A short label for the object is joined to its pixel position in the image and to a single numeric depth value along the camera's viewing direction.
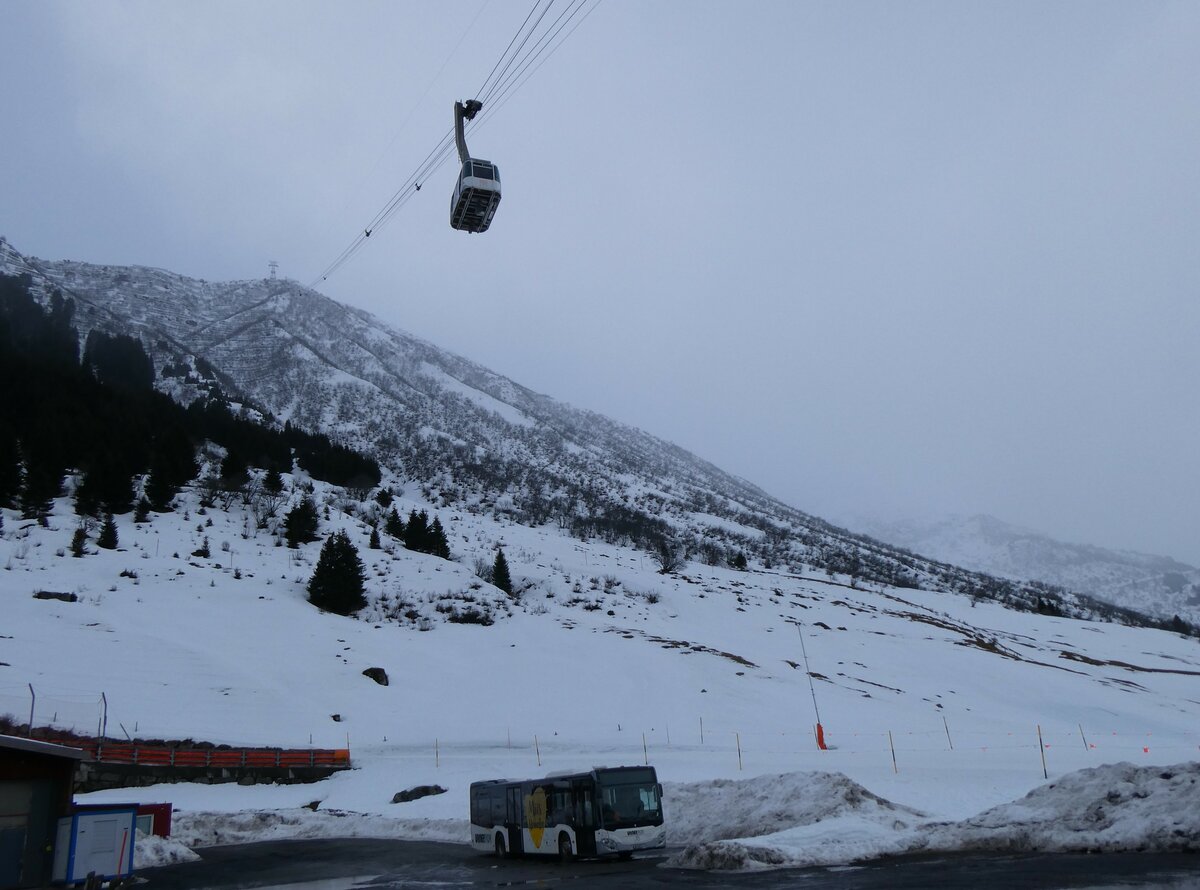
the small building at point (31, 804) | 14.36
